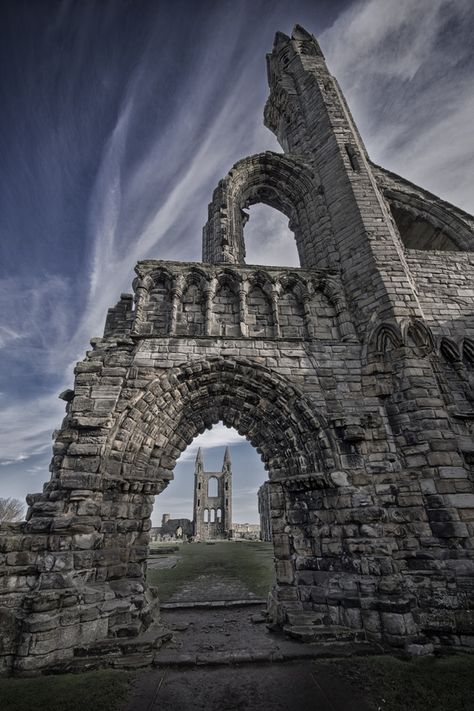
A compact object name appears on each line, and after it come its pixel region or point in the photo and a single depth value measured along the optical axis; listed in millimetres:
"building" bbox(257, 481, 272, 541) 26052
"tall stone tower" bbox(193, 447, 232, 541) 42100
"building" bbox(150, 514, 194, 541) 41056
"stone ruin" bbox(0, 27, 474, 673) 4125
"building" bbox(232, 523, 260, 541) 44438
